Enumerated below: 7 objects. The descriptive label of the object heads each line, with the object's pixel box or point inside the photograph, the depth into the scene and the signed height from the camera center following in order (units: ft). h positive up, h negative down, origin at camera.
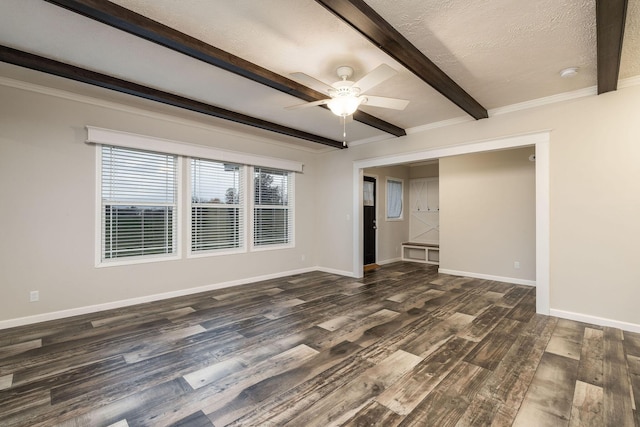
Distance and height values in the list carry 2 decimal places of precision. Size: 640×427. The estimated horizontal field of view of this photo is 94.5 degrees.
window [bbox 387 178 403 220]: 25.05 +1.35
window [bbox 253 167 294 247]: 18.17 +0.44
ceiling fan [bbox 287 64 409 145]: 7.90 +3.64
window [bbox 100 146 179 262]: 12.66 +0.47
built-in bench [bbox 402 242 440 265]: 24.03 -3.21
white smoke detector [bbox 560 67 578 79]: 9.51 +4.66
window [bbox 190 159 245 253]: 15.44 +0.45
